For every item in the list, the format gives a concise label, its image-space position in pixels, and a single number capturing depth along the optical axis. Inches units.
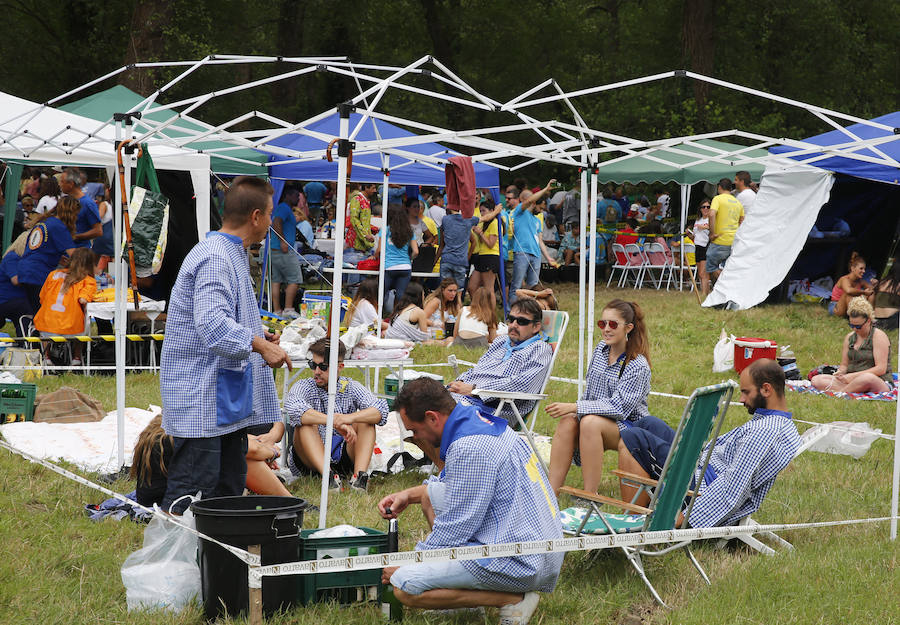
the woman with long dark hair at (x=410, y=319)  433.7
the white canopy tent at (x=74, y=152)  415.8
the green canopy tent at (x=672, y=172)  660.7
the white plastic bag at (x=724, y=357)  400.2
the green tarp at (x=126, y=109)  513.0
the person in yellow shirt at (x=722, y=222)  585.9
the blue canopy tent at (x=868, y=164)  492.4
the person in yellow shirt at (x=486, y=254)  501.0
